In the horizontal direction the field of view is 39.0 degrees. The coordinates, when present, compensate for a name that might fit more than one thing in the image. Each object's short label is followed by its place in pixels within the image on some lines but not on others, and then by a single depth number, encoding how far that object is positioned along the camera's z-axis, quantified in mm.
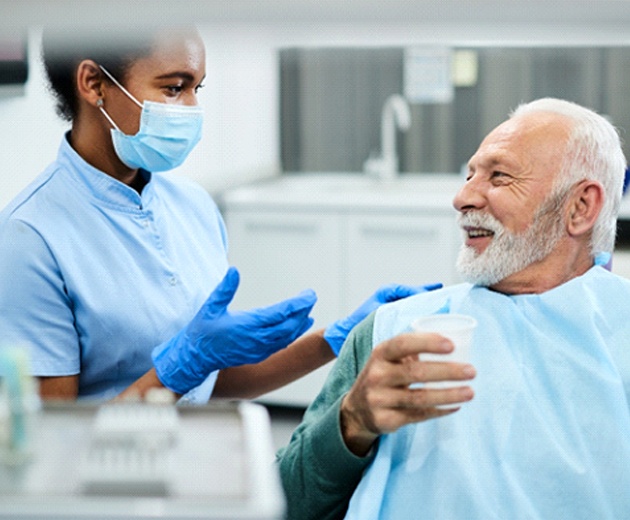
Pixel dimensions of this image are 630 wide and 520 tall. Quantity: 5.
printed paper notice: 4215
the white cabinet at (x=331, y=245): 3689
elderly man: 1420
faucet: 4170
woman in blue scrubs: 1526
